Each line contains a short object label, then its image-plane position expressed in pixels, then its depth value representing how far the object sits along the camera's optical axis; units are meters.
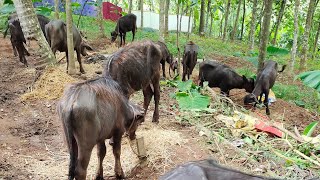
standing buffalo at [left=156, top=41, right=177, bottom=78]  6.79
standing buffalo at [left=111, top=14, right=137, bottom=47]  14.50
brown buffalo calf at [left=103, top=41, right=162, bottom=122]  4.50
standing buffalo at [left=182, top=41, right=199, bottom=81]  9.61
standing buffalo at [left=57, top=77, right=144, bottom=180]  3.04
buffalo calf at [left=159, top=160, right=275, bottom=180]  1.93
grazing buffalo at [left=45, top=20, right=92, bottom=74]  8.04
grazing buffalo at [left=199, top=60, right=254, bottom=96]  8.97
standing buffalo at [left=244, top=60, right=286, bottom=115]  8.52
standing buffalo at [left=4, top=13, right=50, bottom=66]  9.13
